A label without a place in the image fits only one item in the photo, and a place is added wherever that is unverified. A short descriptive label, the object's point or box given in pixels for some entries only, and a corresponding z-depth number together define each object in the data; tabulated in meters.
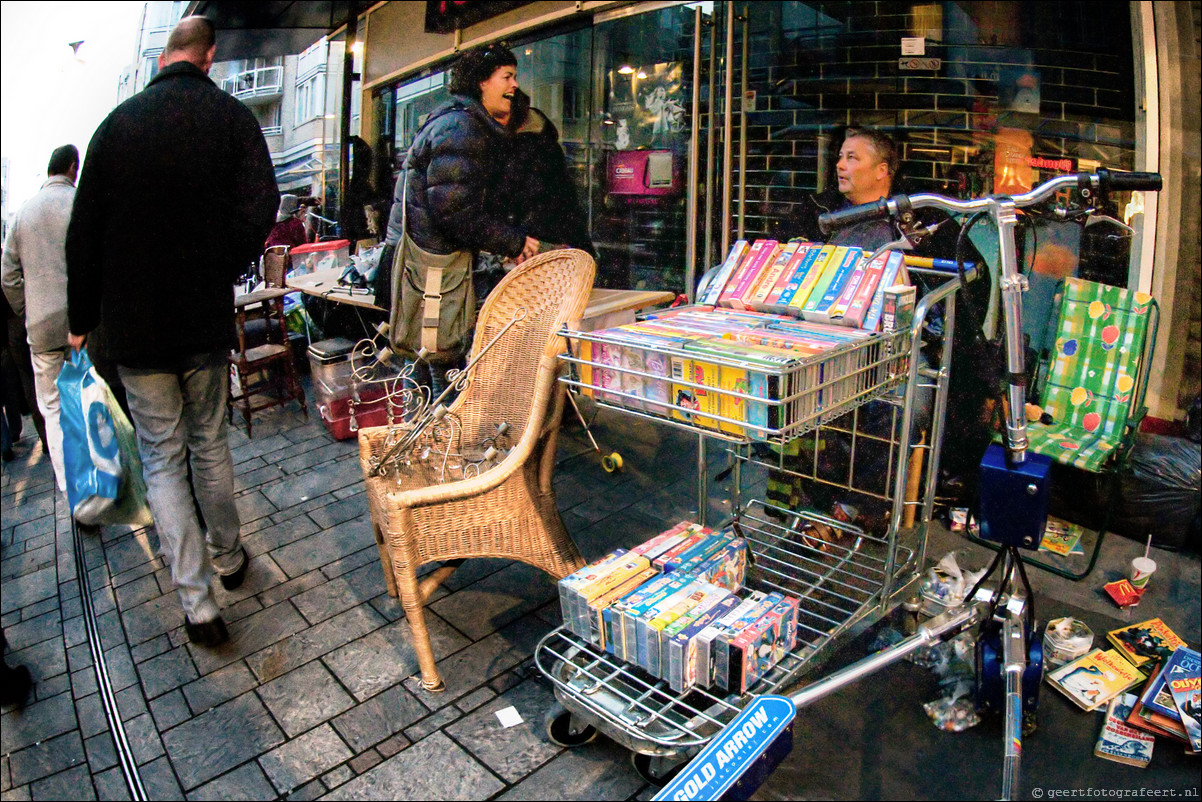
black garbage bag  3.48
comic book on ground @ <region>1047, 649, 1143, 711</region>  2.66
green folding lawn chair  3.34
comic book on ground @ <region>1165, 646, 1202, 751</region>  2.43
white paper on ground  2.65
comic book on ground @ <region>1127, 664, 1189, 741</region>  2.48
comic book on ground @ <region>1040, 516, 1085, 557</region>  3.54
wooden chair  4.53
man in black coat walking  2.85
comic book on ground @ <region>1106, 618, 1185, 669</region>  2.81
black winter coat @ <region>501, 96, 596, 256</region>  4.37
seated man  3.68
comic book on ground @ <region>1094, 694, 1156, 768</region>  2.44
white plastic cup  3.23
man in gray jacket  3.54
